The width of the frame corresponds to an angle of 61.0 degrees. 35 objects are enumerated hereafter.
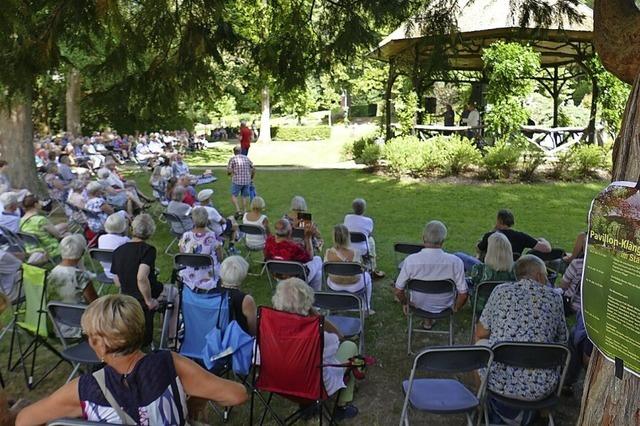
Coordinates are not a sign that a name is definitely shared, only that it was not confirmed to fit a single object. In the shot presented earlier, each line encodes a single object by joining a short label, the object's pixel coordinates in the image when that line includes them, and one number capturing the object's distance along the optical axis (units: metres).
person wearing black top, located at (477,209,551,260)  6.01
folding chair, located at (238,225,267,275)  7.23
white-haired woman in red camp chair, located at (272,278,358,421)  3.52
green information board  1.89
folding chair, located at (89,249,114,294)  5.76
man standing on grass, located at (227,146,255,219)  11.24
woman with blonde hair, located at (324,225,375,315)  5.47
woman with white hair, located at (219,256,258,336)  3.88
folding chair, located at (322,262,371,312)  5.15
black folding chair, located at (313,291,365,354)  4.32
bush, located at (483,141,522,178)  14.06
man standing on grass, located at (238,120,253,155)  20.11
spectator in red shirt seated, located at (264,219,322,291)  5.74
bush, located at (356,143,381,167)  17.08
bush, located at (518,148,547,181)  14.11
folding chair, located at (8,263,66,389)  4.31
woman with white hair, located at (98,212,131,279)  6.01
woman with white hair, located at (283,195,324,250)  6.92
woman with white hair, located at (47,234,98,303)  4.55
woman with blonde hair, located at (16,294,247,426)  2.24
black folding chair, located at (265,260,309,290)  5.30
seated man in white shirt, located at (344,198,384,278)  6.77
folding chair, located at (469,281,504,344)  4.63
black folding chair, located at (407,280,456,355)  4.77
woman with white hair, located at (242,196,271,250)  7.38
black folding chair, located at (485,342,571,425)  3.20
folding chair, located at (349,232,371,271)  6.61
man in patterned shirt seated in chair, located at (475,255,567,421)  3.37
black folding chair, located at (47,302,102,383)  3.85
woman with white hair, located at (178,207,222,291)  5.75
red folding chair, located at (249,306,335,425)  3.38
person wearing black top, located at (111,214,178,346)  4.58
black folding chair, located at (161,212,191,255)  8.00
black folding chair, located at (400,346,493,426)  3.10
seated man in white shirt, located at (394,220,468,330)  4.93
